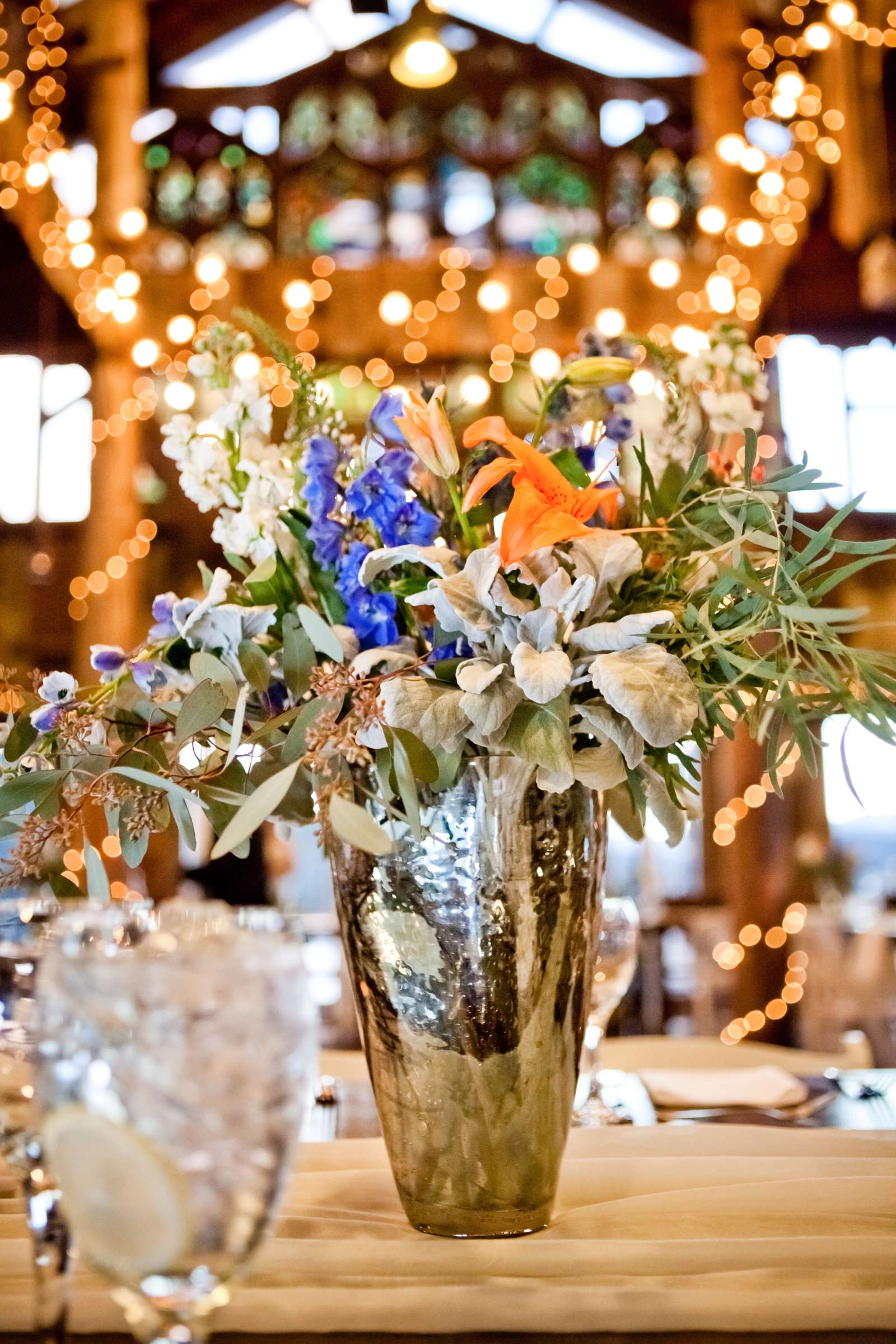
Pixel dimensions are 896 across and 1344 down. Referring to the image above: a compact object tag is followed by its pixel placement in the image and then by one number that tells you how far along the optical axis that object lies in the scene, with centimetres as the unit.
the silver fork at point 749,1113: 108
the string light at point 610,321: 567
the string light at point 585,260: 621
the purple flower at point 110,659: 78
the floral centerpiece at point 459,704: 62
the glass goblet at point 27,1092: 49
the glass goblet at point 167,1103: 40
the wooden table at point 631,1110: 102
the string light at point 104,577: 598
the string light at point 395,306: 635
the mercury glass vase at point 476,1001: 67
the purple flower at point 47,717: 71
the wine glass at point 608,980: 109
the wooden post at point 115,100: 593
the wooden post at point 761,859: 605
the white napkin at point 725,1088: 114
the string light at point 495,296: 623
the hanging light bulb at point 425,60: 484
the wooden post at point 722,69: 620
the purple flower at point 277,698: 76
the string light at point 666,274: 613
